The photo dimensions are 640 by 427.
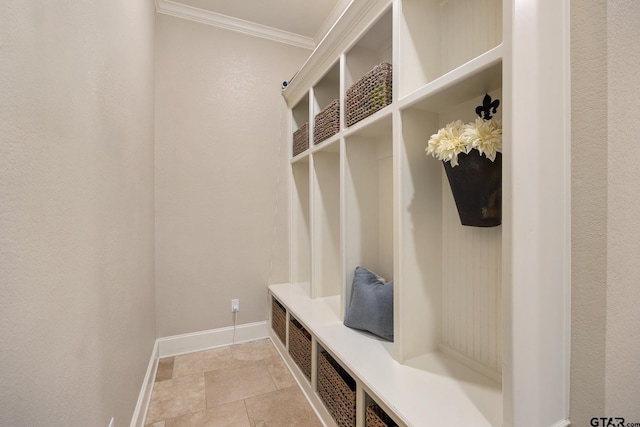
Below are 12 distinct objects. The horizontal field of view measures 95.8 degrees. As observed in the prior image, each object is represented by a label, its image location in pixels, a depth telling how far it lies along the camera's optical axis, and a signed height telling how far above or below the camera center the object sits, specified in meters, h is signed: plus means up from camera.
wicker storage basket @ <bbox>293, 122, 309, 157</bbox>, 2.52 +0.66
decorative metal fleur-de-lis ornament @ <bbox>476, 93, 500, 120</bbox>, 1.18 +0.43
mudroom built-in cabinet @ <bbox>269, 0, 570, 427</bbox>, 0.89 -0.07
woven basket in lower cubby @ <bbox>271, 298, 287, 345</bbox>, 2.43 -0.96
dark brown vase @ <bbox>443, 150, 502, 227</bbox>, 1.09 +0.10
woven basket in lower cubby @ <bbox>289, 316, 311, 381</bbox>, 1.93 -0.95
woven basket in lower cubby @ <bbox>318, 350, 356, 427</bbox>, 1.40 -0.95
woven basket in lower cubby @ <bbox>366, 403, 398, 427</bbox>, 1.18 -0.86
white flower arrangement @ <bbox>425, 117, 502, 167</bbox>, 1.04 +0.27
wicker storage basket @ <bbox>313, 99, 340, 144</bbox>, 1.98 +0.65
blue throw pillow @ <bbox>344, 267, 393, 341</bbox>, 1.59 -0.54
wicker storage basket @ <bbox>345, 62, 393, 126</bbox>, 1.49 +0.65
